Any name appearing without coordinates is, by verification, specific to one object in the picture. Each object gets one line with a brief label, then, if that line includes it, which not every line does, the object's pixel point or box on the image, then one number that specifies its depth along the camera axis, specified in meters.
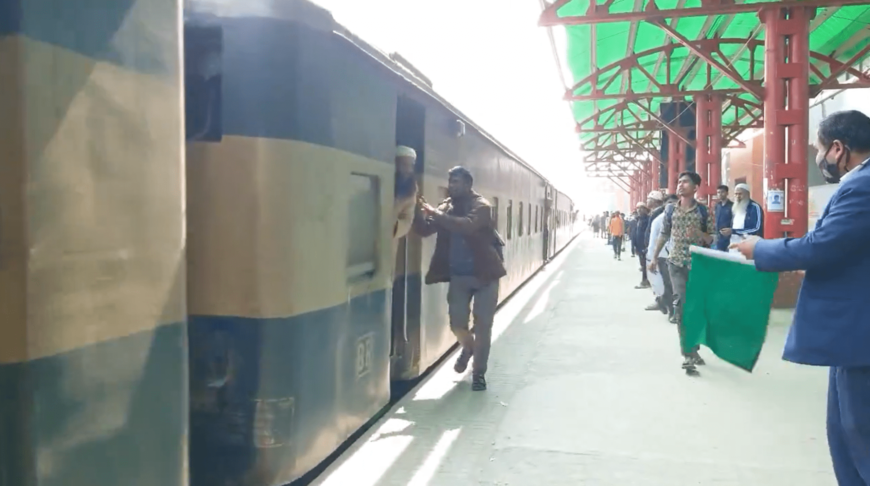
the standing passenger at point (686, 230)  6.35
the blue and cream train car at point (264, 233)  3.10
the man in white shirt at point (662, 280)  8.56
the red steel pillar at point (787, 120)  10.46
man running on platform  5.32
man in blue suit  2.58
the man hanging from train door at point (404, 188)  4.84
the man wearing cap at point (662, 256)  8.80
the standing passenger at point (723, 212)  9.69
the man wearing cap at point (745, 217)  9.09
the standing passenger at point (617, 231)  23.28
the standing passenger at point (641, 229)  14.60
